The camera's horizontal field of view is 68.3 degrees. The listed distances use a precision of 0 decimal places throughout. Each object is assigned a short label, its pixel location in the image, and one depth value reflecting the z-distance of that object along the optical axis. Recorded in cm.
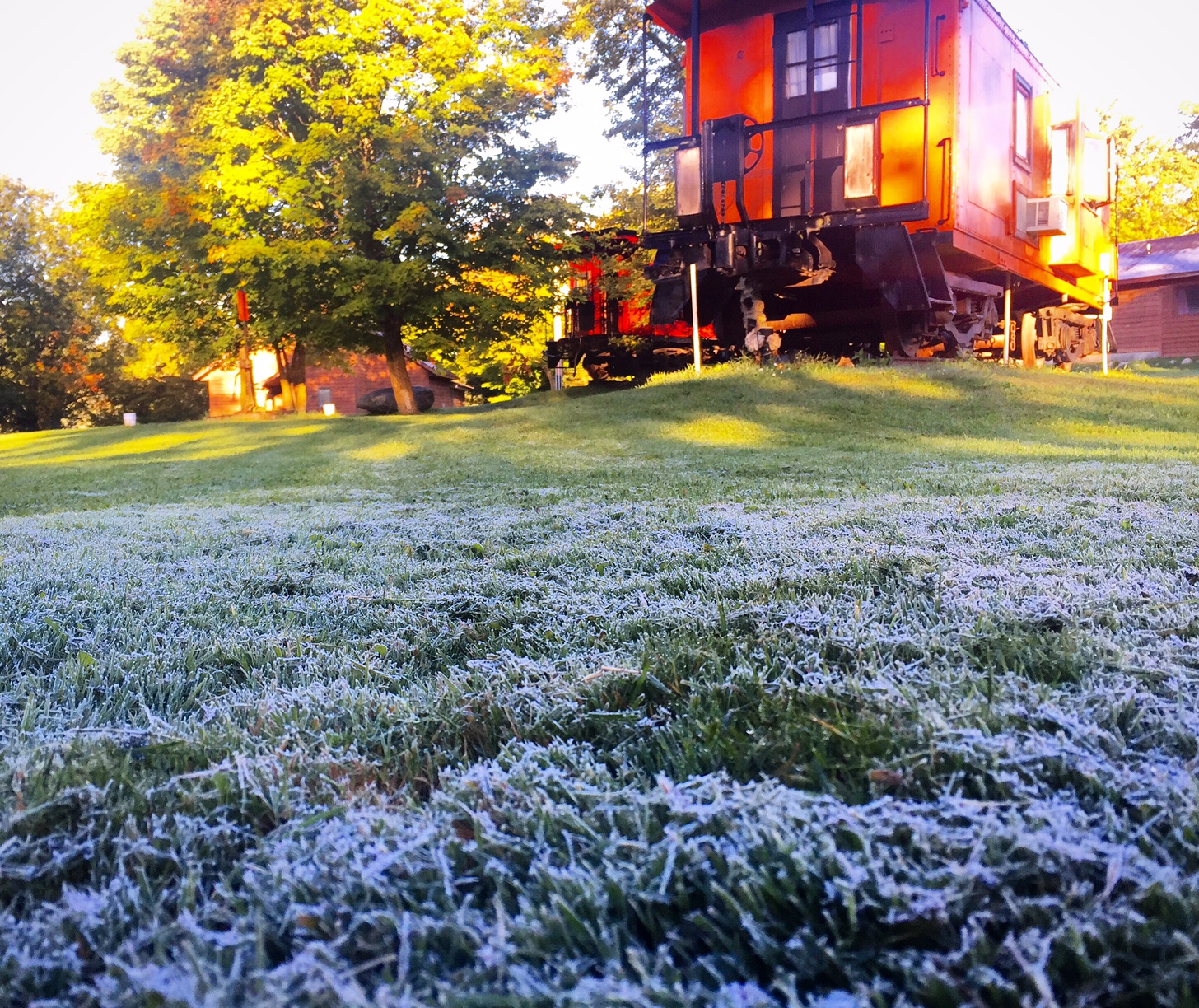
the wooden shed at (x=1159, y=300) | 2412
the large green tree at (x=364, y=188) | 1644
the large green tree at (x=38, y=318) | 3291
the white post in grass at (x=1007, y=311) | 1168
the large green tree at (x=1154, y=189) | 3531
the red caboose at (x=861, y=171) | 880
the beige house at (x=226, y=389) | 4341
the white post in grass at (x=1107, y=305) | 1398
